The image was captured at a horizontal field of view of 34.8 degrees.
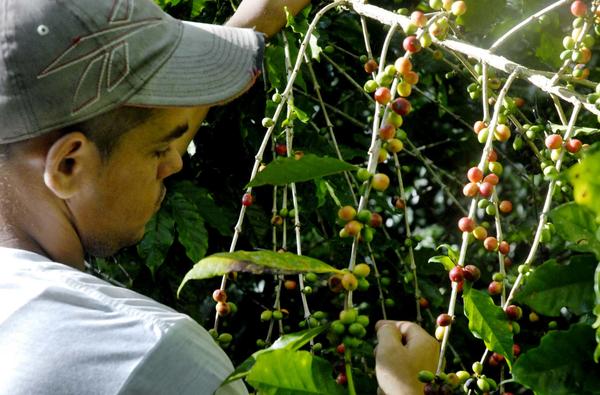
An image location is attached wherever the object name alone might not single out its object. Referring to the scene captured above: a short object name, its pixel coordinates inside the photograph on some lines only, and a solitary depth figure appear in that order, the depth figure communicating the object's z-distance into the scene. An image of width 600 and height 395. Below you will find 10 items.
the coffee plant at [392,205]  1.35
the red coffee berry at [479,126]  1.86
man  1.39
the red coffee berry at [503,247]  1.77
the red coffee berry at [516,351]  1.91
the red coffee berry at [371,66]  2.22
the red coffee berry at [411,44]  1.81
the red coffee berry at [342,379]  1.59
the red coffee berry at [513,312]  1.61
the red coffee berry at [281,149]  2.45
